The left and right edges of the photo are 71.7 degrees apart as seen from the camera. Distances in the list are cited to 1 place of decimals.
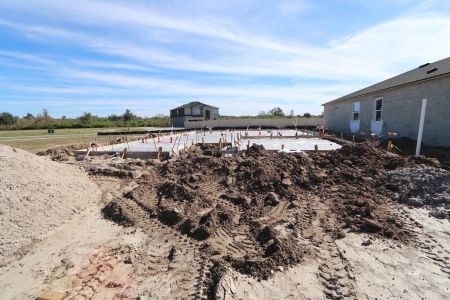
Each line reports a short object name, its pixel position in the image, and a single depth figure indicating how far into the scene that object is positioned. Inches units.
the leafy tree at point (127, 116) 2202.0
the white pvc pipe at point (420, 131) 416.3
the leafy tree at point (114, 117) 2297.1
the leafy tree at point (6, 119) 1993.1
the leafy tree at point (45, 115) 2367.3
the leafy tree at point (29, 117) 2324.1
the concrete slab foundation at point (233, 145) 583.3
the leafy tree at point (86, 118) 2102.6
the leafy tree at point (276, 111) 2693.4
